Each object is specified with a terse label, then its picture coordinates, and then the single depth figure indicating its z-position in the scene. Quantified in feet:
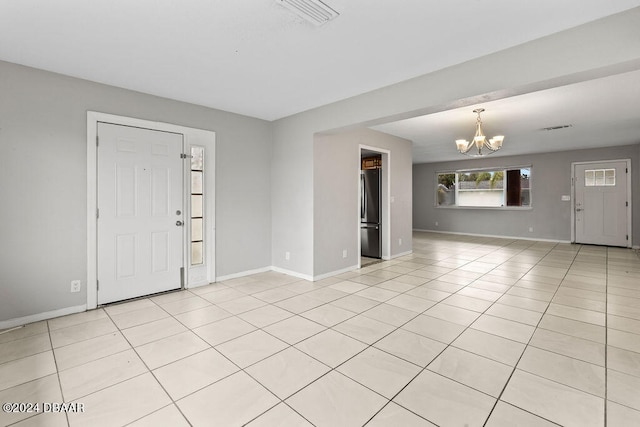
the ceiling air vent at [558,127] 17.35
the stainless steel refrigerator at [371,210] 19.45
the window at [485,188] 28.09
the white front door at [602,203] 23.47
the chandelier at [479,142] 15.03
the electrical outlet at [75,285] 10.30
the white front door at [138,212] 10.96
